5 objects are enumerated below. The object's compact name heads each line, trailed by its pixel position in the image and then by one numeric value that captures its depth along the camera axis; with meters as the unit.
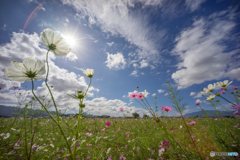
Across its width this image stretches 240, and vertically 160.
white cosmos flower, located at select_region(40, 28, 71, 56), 0.22
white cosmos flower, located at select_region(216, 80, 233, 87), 0.55
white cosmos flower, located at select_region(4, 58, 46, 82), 0.21
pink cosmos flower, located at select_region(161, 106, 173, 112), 0.52
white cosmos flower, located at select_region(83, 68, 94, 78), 0.33
